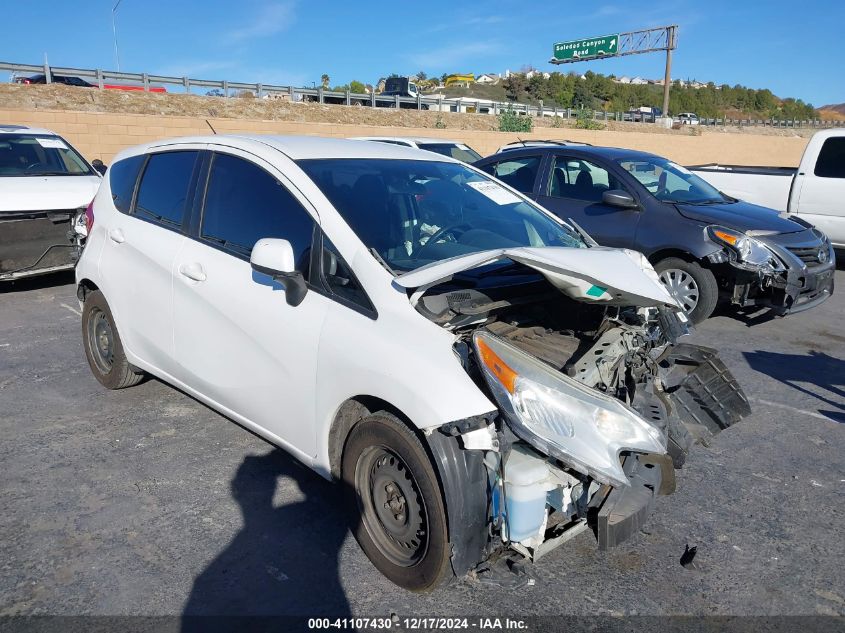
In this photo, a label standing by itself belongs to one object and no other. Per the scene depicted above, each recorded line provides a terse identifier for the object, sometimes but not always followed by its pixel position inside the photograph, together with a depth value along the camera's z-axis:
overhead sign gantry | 48.12
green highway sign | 50.94
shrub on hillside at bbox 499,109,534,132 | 29.06
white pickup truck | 9.55
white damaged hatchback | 2.58
